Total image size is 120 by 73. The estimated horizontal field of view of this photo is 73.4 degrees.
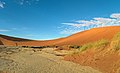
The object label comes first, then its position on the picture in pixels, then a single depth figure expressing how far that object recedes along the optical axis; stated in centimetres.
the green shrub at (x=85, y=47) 659
